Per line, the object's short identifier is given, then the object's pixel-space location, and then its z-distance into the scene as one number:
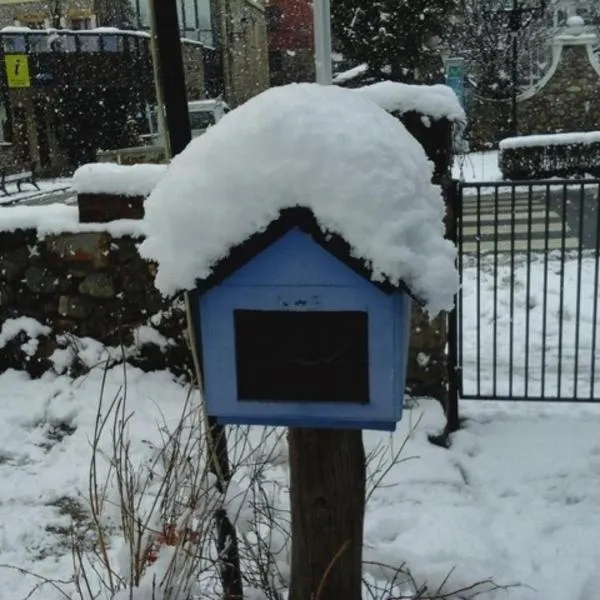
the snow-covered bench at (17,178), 20.68
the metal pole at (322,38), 3.52
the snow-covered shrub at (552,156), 16.56
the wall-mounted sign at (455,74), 19.31
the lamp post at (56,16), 31.66
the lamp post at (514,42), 18.20
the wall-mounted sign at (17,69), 27.47
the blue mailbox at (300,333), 1.81
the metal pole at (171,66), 2.26
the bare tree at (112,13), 34.50
